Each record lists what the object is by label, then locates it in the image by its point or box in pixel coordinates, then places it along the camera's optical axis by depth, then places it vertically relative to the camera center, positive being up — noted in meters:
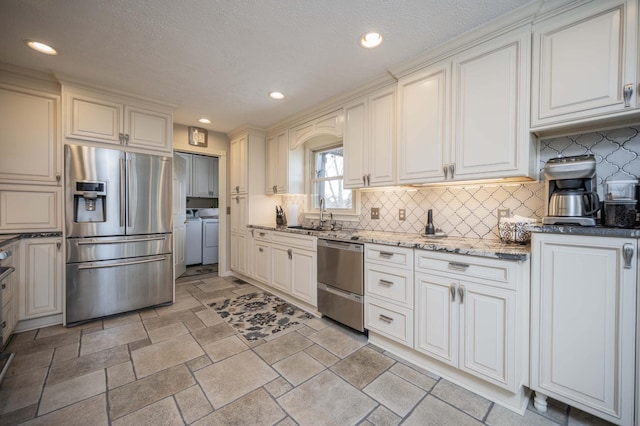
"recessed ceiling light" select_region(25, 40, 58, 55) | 1.99 +1.29
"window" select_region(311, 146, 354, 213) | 3.36 +0.41
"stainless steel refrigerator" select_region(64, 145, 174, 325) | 2.56 -0.24
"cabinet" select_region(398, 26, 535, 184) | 1.67 +0.71
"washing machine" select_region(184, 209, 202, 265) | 5.25 -0.66
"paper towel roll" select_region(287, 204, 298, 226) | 3.74 -0.07
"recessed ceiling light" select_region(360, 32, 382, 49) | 1.86 +1.27
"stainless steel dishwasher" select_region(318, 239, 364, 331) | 2.32 -0.69
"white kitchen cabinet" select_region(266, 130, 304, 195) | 3.69 +0.65
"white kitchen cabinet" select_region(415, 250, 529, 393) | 1.48 -0.67
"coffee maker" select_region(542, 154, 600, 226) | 1.44 +0.11
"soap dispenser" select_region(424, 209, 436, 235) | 2.26 -0.13
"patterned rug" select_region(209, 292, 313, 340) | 2.51 -1.16
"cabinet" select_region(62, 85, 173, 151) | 2.57 +0.97
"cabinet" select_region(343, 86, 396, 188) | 2.40 +0.70
